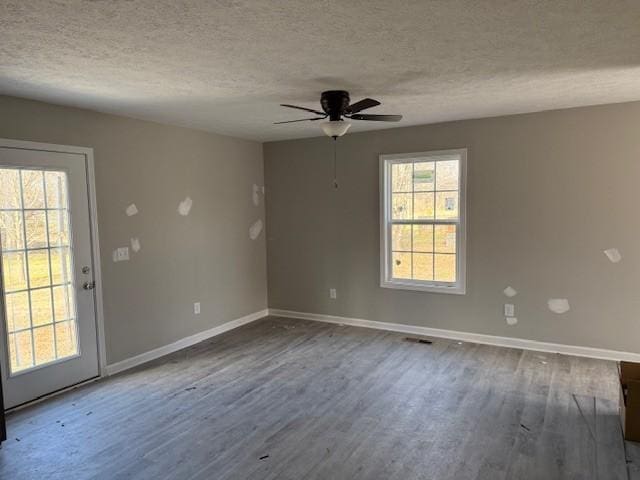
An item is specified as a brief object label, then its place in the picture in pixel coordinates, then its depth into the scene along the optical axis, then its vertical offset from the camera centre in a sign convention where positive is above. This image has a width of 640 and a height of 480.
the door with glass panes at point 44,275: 3.32 -0.48
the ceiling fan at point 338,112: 3.28 +0.77
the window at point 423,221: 4.80 -0.12
